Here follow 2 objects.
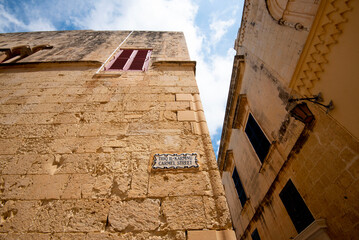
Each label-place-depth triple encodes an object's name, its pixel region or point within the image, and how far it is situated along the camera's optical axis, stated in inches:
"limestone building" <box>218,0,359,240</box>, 96.6
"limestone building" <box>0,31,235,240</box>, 59.1
